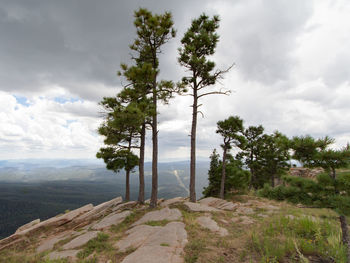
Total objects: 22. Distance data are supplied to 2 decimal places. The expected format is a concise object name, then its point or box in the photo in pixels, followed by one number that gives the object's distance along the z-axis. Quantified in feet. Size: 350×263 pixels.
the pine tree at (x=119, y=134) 38.11
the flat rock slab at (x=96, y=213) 47.47
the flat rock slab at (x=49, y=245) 28.71
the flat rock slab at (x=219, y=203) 43.66
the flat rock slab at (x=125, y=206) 47.91
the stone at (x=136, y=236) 20.12
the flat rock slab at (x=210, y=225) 23.65
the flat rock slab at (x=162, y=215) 30.07
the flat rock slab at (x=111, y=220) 32.37
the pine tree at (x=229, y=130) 65.21
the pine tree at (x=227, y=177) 75.77
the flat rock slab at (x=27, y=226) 53.11
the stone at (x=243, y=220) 28.81
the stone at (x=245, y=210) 37.45
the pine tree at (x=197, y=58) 45.27
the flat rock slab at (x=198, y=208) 36.02
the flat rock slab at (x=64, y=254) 19.64
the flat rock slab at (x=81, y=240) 23.81
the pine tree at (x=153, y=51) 39.68
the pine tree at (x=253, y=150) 92.63
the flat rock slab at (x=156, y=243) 15.70
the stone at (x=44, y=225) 40.54
